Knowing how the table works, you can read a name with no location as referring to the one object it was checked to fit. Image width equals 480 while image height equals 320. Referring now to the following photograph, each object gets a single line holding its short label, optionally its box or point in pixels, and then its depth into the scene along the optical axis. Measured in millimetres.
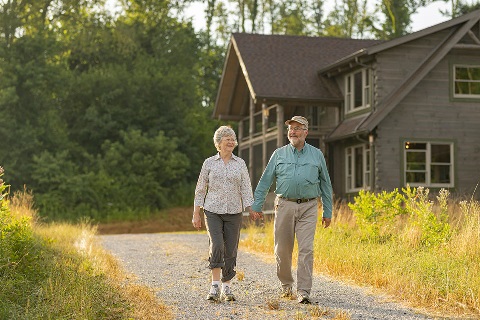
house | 27781
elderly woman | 10477
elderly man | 10320
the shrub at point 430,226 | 13750
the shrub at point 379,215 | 16234
